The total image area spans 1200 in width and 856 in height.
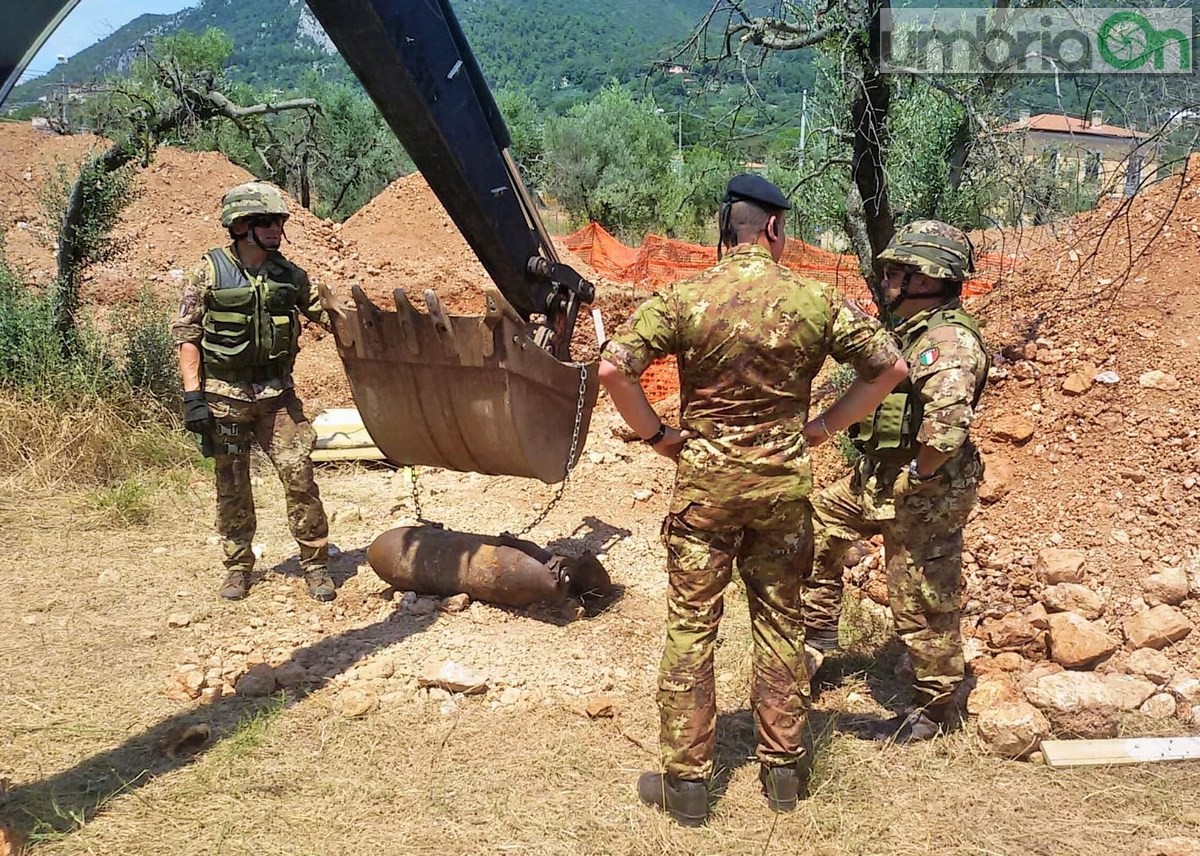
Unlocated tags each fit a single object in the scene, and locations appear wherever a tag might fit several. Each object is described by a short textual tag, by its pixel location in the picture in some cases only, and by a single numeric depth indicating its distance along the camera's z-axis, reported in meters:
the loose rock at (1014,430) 5.81
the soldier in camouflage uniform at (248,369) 4.72
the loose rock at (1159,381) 5.51
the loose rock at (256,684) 3.96
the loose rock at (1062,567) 4.62
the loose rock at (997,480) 5.57
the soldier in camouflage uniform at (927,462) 3.31
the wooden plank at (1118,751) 3.41
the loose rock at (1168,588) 4.42
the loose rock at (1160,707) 3.75
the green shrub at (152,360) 7.24
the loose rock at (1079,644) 4.02
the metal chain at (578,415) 4.23
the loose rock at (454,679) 3.95
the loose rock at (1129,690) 3.78
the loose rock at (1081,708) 3.53
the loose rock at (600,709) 3.78
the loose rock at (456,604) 4.65
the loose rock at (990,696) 3.74
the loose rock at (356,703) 3.79
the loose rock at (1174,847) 2.81
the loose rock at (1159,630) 4.11
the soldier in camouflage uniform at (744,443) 2.89
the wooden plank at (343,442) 7.23
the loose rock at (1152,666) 3.93
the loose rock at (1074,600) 4.39
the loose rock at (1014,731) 3.49
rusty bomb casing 4.54
